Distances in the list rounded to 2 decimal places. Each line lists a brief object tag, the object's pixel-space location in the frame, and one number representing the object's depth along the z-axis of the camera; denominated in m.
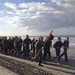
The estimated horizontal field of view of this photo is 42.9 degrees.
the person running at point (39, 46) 6.48
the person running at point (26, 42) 8.32
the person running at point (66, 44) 7.10
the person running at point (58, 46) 6.77
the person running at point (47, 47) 7.60
